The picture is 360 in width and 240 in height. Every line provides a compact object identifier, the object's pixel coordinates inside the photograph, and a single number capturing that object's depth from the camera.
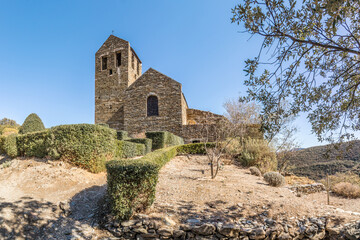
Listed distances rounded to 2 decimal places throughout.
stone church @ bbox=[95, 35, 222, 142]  18.67
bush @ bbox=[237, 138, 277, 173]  11.07
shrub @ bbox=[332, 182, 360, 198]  8.78
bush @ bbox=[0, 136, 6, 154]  10.18
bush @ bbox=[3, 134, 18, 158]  8.84
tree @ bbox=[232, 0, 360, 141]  4.36
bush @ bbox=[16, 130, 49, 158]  7.61
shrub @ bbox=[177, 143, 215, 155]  13.57
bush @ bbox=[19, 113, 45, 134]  14.57
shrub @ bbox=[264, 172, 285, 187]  7.23
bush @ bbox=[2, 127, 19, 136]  17.45
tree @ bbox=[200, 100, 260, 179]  16.48
